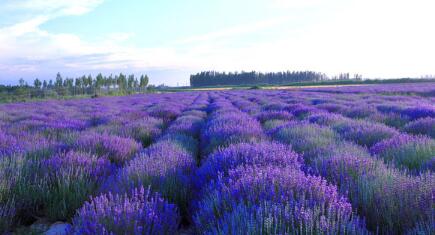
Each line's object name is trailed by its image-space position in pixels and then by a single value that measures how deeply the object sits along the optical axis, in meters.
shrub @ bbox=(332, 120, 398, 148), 5.03
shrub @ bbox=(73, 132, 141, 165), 4.62
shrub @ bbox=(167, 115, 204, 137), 6.81
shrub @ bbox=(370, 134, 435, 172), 3.52
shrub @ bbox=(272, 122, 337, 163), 3.99
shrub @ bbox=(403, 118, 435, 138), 5.47
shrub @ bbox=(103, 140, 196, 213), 3.01
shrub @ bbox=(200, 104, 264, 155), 4.90
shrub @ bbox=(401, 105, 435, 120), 7.61
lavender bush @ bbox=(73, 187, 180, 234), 2.07
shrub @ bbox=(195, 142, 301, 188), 3.08
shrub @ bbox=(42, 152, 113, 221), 3.09
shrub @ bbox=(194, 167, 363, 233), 1.67
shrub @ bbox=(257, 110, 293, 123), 8.74
